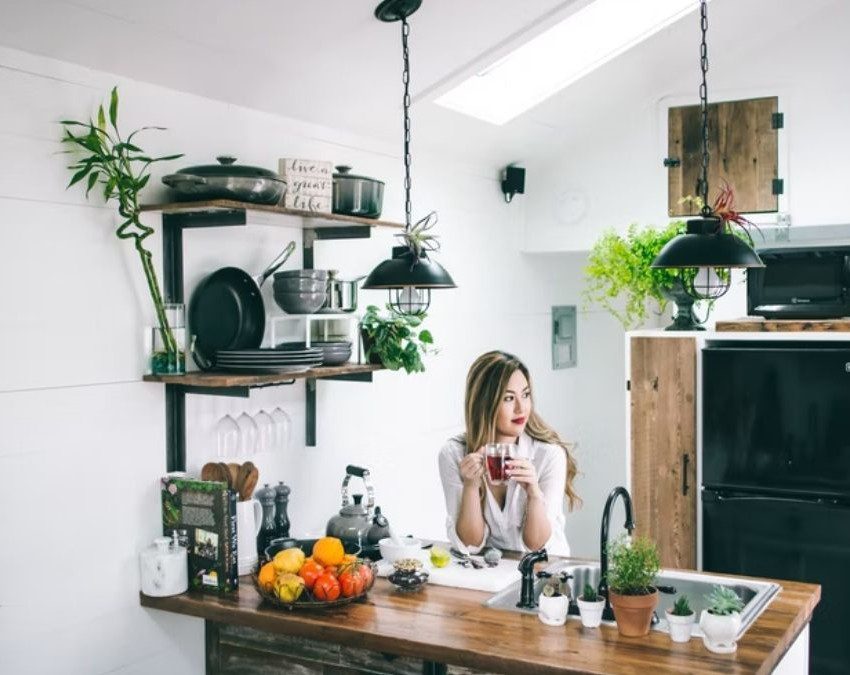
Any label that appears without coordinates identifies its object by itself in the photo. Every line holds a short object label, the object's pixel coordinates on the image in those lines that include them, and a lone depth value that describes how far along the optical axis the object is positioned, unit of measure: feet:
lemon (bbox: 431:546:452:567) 10.00
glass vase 9.60
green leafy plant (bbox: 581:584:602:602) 8.40
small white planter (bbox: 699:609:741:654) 7.70
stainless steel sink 9.18
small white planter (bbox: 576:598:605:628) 8.36
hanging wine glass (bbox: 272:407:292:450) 11.26
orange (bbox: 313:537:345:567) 9.37
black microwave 13.02
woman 10.92
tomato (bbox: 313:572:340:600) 9.02
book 9.55
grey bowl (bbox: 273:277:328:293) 10.64
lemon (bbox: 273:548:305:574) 9.27
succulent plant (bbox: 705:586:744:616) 7.81
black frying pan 10.33
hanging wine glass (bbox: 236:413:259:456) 10.87
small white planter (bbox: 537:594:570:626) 8.53
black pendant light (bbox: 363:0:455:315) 9.45
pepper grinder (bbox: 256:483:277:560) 10.72
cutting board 9.65
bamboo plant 8.81
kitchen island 7.72
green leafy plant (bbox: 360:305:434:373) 11.50
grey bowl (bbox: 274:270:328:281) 10.63
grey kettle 10.73
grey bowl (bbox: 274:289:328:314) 10.68
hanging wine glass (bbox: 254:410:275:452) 11.10
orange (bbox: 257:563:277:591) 9.18
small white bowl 10.29
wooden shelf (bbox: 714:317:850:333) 13.05
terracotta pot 8.05
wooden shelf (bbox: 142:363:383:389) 9.38
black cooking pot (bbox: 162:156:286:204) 9.35
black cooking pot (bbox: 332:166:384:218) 10.93
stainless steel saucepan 11.07
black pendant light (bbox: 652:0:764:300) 8.87
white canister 9.51
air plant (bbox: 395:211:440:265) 9.55
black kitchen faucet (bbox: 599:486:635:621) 8.48
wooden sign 10.33
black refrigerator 12.92
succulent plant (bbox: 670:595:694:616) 8.07
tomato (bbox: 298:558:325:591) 9.14
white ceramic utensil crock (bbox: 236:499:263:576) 9.98
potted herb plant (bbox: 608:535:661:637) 8.08
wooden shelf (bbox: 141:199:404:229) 9.17
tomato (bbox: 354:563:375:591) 9.29
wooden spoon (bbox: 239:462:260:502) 10.20
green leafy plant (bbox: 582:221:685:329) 14.08
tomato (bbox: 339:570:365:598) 9.12
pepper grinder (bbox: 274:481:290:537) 10.88
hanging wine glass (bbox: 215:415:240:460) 10.61
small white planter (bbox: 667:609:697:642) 7.99
